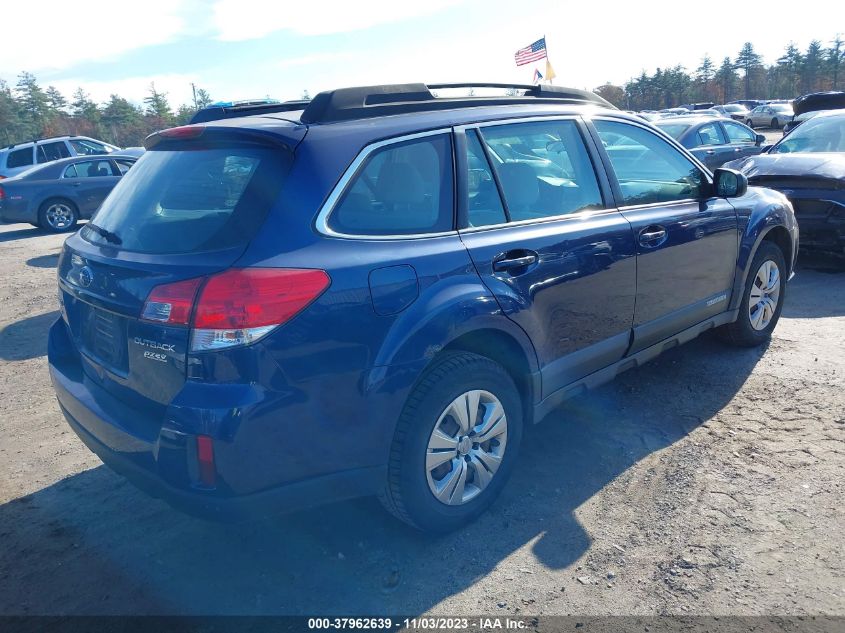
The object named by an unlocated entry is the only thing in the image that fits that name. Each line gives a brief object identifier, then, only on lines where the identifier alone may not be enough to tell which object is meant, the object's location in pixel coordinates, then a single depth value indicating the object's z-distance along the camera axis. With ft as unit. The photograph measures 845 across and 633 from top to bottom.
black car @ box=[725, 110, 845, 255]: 22.77
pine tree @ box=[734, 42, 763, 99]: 268.00
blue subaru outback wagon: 7.93
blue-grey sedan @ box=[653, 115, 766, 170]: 38.52
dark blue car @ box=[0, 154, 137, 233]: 45.06
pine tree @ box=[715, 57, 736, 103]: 271.28
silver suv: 55.21
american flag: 65.10
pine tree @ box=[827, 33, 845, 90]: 228.43
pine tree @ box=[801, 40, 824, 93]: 238.68
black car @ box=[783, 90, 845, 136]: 38.83
